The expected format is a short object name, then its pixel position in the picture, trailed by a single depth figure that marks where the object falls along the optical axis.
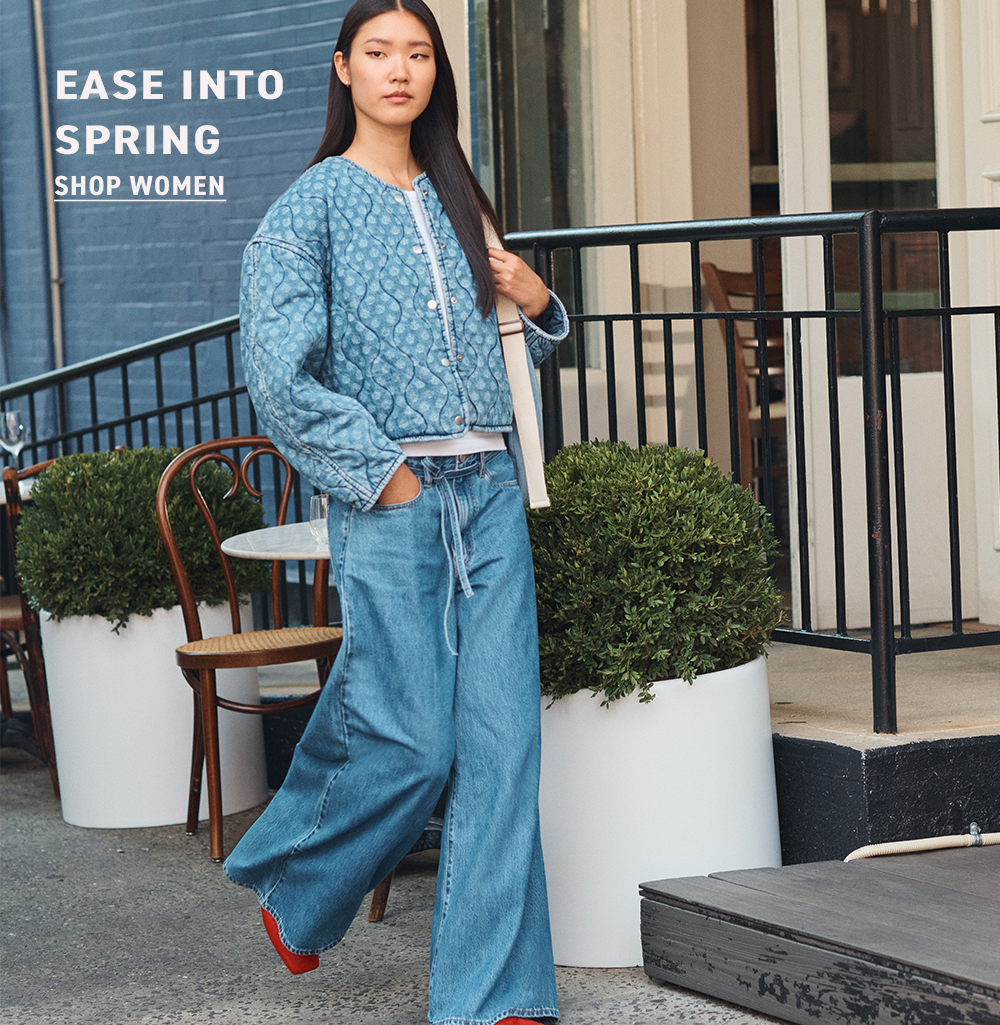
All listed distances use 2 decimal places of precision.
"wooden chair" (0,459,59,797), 7.85
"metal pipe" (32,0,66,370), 12.31
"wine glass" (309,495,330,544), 5.92
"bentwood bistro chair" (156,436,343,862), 6.37
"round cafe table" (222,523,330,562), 5.72
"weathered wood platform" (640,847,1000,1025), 4.01
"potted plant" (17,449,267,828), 7.06
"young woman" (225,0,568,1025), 4.19
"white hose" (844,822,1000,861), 4.90
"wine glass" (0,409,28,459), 8.78
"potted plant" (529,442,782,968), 4.88
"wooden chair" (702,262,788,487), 8.99
